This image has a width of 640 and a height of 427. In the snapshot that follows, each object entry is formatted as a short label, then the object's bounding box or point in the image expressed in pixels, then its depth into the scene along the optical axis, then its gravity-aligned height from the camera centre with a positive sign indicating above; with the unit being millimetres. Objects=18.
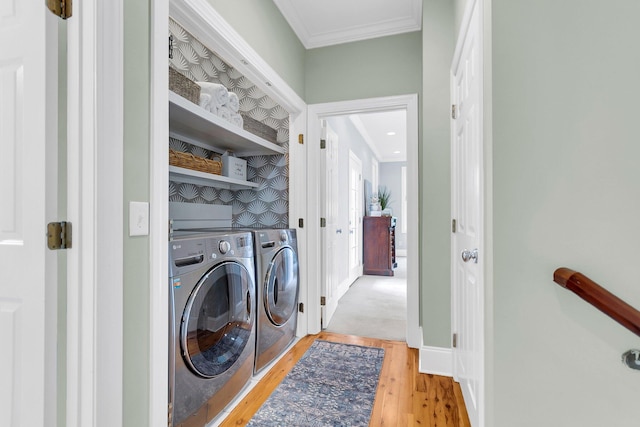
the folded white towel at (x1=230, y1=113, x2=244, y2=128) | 2197 +681
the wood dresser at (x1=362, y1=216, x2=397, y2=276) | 5824 -566
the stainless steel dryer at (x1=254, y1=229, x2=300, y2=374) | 2090 -562
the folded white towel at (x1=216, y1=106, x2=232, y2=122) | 2084 +691
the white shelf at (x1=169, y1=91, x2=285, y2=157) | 1688 +574
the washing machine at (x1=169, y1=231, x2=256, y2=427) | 1333 -530
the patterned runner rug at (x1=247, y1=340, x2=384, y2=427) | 1665 -1076
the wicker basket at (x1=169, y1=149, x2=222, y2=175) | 1902 +350
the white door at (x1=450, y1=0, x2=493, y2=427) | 1078 +26
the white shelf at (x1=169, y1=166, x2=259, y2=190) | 1898 +268
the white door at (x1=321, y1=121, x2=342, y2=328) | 2953 -99
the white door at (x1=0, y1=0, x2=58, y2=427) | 957 +17
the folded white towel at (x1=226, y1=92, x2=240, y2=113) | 2172 +785
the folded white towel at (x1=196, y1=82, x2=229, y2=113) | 2004 +796
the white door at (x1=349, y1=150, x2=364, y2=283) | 5035 -17
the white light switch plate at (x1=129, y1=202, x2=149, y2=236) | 1075 -11
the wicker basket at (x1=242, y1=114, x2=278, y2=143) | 2441 +722
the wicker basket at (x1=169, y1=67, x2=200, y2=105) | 1665 +719
